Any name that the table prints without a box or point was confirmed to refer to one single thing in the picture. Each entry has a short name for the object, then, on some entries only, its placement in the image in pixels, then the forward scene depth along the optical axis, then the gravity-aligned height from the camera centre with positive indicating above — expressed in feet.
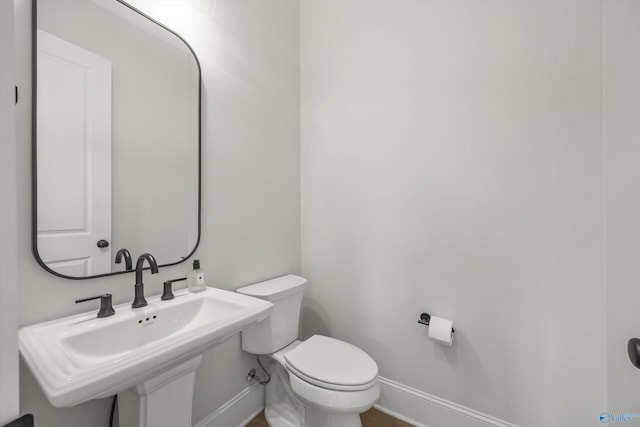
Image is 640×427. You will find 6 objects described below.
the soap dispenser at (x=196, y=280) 3.80 -0.99
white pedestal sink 1.90 -1.25
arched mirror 2.78 +0.97
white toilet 3.59 -2.38
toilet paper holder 4.70 -1.91
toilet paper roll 4.25 -1.97
